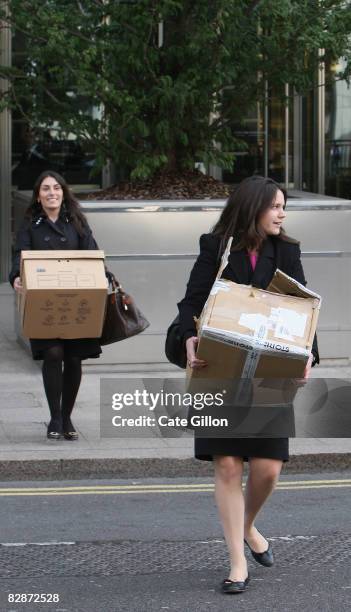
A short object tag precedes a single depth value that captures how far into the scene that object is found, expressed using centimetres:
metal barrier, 1144
